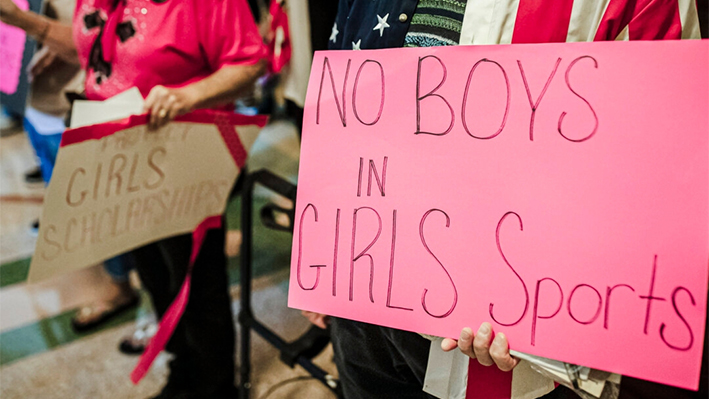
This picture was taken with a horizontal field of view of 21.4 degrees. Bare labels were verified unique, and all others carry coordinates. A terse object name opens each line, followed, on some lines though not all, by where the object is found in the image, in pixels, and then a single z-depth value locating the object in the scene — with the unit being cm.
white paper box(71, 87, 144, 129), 276
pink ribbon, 300
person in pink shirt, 282
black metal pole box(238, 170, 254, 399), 320
